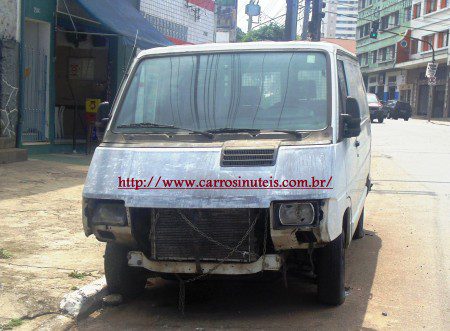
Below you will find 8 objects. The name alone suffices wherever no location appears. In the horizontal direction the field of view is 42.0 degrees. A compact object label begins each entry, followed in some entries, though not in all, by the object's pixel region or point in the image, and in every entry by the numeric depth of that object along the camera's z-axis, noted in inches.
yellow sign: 561.9
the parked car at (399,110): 1712.6
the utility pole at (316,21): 646.5
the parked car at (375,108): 1262.3
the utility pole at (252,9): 1214.8
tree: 2645.2
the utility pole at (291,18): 610.9
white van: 169.9
